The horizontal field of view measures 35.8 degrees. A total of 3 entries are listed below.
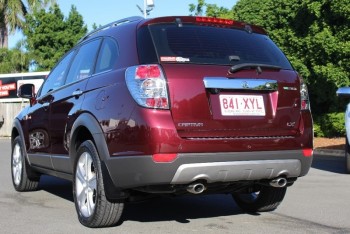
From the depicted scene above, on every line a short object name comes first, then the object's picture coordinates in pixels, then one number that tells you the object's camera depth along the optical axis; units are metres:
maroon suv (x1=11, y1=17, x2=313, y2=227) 4.40
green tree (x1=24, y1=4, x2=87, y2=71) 34.47
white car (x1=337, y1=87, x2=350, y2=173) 8.70
